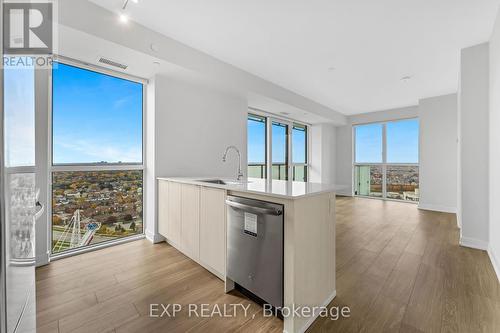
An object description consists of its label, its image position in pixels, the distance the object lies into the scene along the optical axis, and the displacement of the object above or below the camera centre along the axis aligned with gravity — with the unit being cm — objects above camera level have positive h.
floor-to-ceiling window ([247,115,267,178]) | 552 +51
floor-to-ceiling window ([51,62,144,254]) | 263 +11
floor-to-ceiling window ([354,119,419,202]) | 622 +18
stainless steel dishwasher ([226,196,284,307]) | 146 -61
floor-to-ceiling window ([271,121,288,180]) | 614 +46
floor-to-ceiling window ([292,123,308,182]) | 698 +46
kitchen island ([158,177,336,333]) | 139 -56
